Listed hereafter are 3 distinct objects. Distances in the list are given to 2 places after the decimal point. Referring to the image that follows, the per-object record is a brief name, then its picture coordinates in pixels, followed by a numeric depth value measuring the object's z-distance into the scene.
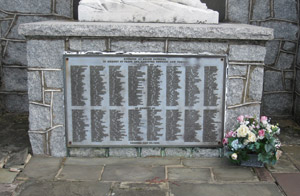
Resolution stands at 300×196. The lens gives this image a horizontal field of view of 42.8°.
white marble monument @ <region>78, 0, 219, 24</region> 3.35
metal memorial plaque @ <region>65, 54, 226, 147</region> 3.15
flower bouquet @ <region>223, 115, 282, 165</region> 3.00
